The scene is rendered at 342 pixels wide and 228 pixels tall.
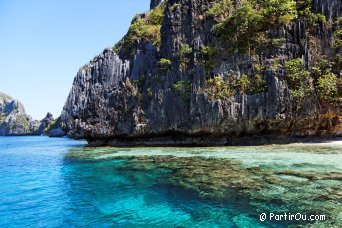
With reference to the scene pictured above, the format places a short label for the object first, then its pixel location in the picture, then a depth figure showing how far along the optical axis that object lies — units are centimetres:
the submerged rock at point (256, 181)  912
